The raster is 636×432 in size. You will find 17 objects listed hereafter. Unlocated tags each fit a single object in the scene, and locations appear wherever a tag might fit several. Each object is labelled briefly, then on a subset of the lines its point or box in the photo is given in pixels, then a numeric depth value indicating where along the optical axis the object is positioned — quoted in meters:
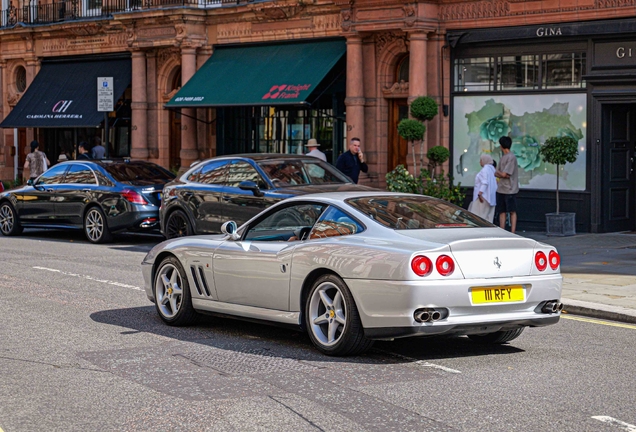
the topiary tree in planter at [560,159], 19.97
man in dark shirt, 20.17
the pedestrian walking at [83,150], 25.39
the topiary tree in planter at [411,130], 22.70
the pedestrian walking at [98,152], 29.47
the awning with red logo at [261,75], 25.80
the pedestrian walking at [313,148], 22.14
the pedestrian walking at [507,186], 19.00
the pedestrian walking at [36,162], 27.70
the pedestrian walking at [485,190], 17.94
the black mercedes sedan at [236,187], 16.59
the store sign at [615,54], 20.11
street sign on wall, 25.88
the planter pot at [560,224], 20.25
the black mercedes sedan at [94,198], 20.05
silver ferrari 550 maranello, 8.31
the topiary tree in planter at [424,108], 22.81
